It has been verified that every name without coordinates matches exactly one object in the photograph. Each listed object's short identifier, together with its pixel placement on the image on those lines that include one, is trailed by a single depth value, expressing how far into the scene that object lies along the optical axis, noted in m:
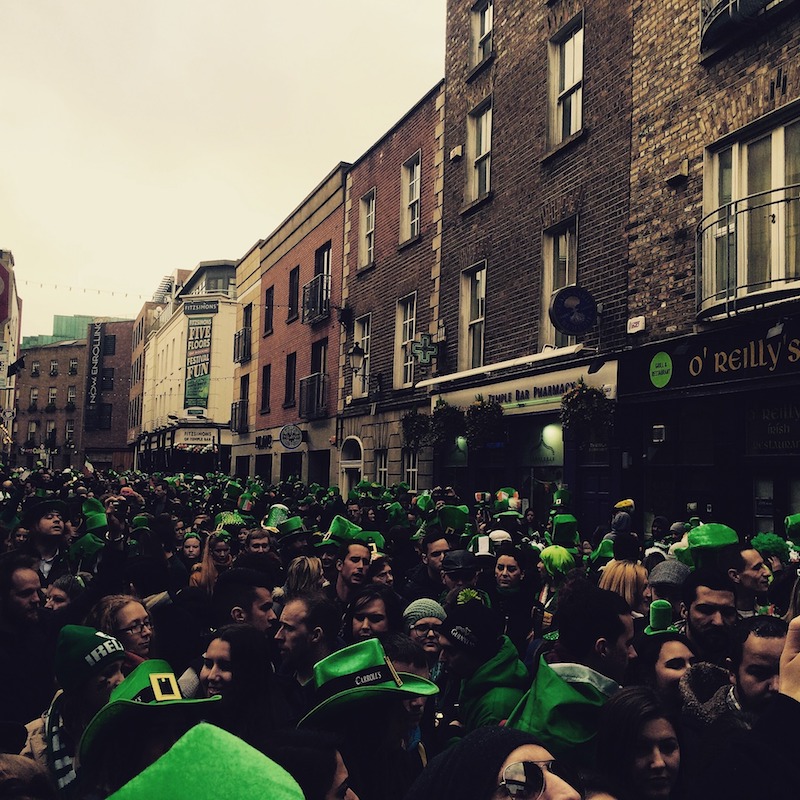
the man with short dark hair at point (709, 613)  4.48
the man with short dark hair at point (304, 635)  4.52
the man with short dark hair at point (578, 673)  3.08
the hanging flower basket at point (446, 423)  17.22
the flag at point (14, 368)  32.00
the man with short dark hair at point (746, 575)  5.79
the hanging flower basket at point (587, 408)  12.77
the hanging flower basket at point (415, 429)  17.98
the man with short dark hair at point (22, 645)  4.23
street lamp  21.94
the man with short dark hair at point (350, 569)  6.76
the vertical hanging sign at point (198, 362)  49.91
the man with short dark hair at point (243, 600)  5.11
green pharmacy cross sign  18.55
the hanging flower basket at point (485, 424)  15.93
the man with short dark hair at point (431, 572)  7.03
